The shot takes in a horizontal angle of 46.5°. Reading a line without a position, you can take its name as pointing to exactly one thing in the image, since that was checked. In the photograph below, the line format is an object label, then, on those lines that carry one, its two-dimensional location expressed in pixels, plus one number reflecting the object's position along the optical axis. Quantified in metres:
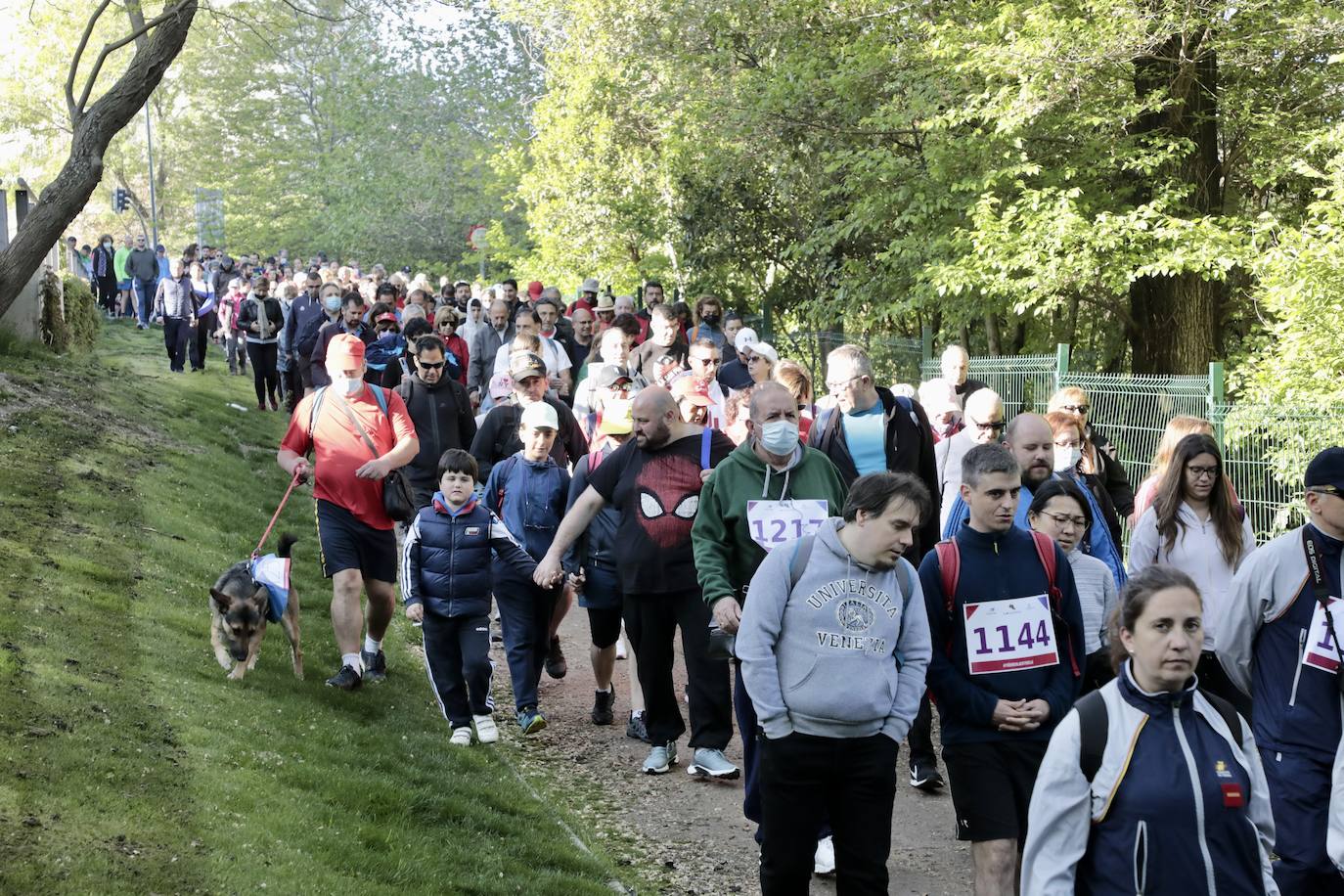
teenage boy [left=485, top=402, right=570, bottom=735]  9.45
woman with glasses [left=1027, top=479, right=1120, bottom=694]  6.25
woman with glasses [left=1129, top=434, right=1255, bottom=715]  6.86
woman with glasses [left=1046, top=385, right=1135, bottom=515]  8.88
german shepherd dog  9.26
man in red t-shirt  9.38
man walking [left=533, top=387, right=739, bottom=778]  8.08
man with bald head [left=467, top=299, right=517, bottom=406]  15.17
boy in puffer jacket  8.84
